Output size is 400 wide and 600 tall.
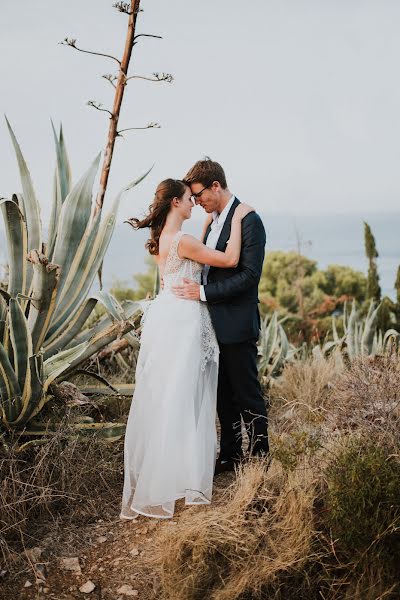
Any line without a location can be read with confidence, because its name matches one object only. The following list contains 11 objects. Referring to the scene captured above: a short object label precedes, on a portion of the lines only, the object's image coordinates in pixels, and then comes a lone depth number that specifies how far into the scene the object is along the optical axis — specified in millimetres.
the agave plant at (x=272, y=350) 7055
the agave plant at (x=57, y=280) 4125
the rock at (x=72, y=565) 3498
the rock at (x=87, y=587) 3330
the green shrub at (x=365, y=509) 3090
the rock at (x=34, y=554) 3535
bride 3986
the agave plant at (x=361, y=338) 7910
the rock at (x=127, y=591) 3291
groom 4244
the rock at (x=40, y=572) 3405
